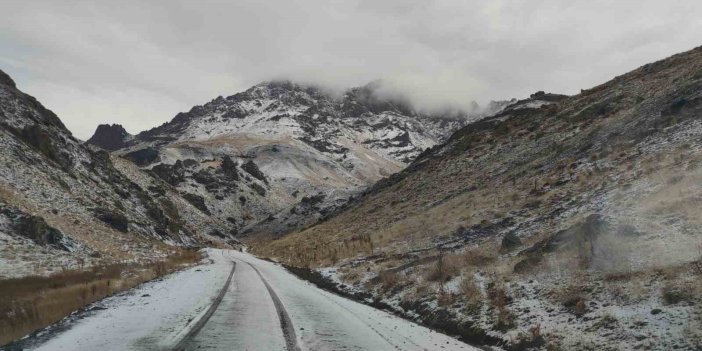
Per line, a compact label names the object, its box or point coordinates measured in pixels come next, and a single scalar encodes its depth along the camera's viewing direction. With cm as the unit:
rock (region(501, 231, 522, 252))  1930
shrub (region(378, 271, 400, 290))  1910
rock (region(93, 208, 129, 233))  4557
